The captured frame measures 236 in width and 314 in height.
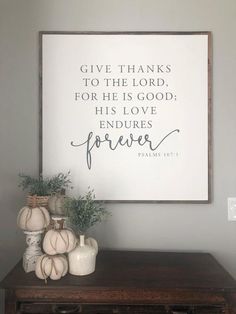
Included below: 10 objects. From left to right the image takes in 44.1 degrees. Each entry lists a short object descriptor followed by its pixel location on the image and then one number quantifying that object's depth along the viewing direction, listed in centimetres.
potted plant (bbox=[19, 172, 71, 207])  126
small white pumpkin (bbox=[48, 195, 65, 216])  130
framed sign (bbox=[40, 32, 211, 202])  147
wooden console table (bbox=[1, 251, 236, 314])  106
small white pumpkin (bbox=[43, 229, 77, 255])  113
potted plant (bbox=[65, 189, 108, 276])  116
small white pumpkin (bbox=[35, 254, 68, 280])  111
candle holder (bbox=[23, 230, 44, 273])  121
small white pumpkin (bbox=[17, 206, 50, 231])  120
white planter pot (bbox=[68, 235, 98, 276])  116
